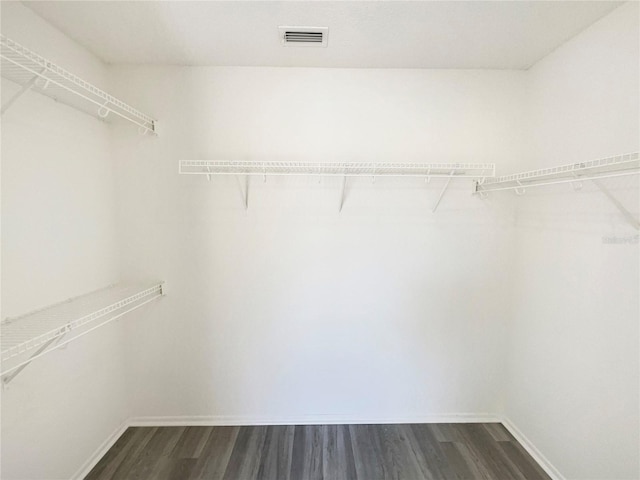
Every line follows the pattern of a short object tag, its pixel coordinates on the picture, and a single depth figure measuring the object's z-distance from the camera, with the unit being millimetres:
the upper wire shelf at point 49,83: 1014
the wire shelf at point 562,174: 1196
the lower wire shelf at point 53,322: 1057
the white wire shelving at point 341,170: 1797
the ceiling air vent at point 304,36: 1501
